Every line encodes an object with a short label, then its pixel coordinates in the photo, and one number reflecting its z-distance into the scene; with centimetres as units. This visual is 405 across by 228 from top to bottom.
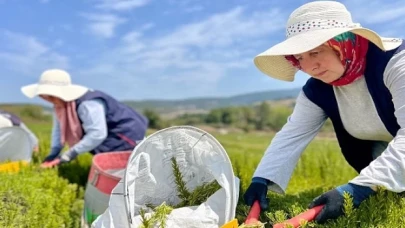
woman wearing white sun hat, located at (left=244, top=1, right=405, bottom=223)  175
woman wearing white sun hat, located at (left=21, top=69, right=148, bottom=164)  394
